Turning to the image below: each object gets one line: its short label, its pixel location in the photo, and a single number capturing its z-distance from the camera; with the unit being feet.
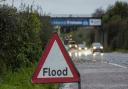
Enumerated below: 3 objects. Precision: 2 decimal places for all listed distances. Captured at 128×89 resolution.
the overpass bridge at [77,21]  336.49
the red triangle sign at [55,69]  32.09
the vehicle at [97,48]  258.67
